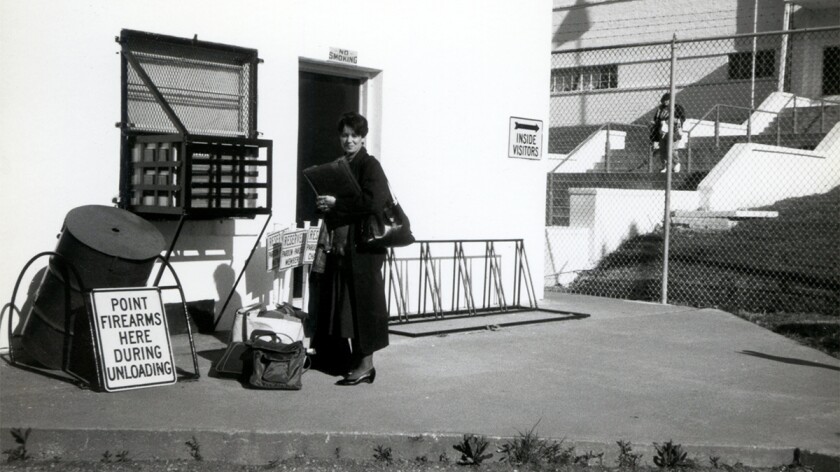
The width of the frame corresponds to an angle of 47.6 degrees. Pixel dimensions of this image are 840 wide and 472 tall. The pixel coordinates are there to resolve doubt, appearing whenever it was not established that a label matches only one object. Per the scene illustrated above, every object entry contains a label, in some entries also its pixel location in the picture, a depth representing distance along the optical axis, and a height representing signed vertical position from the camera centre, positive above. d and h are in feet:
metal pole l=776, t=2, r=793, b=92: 78.95 +12.19
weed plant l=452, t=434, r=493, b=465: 17.52 -4.74
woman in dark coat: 22.39 -1.82
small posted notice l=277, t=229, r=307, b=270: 26.76 -1.70
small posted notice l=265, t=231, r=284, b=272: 26.63 -1.66
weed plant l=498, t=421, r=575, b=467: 17.53 -4.78
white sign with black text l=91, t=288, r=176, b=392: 20.36 -3.34
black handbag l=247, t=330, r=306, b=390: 21.09 -3.96
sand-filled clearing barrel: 21.62 -2.07
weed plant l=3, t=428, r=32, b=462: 17.01 -4.76
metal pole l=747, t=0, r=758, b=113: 75.79 +9.85
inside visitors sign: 36.52 +2.16
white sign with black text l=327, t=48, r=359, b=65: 30.19 +4.30
